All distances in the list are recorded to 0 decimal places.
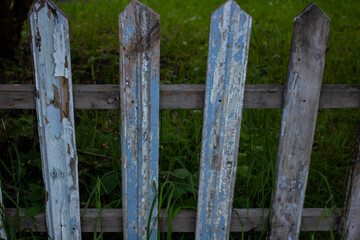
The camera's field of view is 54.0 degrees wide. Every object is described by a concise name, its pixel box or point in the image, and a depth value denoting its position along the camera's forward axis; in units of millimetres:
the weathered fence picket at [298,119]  1571
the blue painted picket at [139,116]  1506
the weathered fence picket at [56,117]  1502
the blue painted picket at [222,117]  1525
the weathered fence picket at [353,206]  1854
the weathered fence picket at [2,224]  1761
